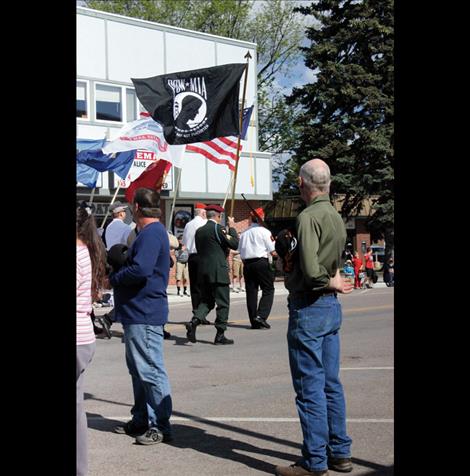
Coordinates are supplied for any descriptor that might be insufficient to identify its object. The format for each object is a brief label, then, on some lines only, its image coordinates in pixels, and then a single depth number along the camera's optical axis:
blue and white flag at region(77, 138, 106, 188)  21.81
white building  27.42
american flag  17.36
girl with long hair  4.70
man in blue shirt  6.14
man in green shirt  5.12
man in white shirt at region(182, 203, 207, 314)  14.03
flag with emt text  17.14
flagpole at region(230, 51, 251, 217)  13.67
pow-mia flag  15.26
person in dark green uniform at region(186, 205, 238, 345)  12.17
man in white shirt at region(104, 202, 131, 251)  13.02
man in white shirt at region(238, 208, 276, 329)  13.98
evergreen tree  37.00
